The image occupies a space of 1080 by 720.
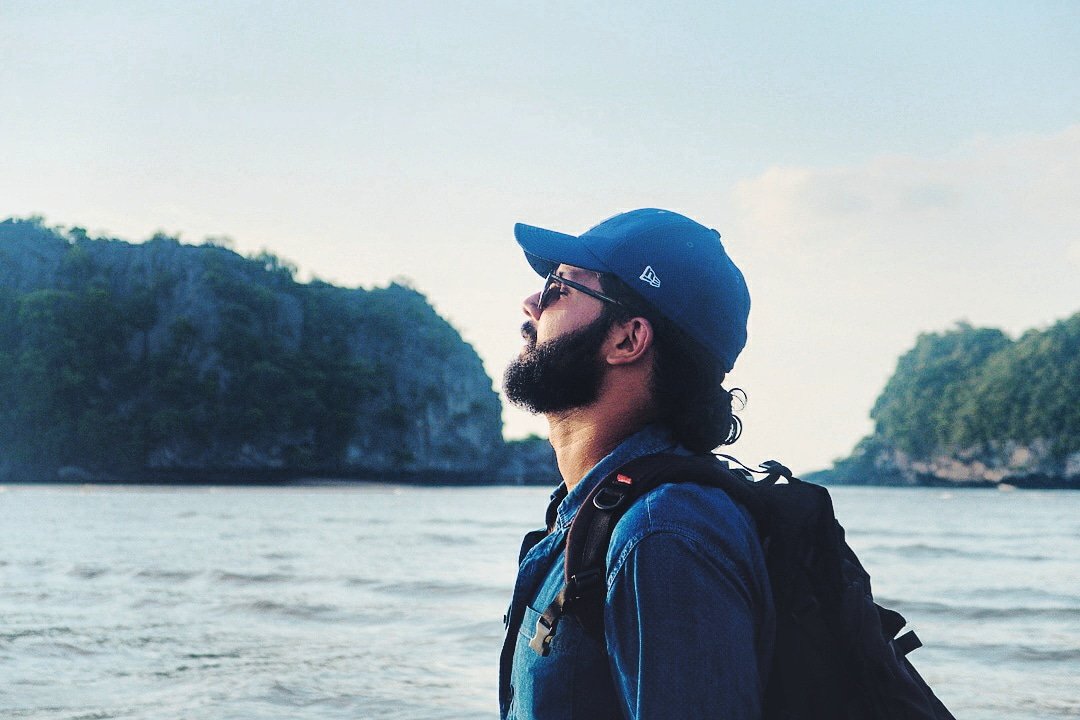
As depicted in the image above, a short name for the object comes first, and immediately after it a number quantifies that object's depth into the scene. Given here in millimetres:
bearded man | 1439
